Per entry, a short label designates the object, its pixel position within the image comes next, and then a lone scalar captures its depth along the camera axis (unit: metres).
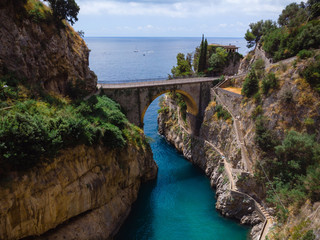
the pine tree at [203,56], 48.94
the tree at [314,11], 32.12
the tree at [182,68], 50.72
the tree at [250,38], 50.78
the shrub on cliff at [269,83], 28.42
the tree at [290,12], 37.38
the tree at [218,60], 48.62
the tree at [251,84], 31.06
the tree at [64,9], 25.72
